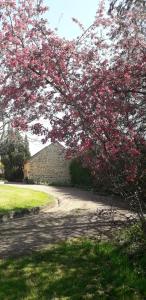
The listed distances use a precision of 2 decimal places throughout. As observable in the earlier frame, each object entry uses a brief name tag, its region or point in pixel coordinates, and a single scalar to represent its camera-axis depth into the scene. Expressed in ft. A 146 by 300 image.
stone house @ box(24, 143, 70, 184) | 92.66
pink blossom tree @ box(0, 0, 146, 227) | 16.21
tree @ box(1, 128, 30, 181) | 101.80
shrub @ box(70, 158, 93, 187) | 77.27
